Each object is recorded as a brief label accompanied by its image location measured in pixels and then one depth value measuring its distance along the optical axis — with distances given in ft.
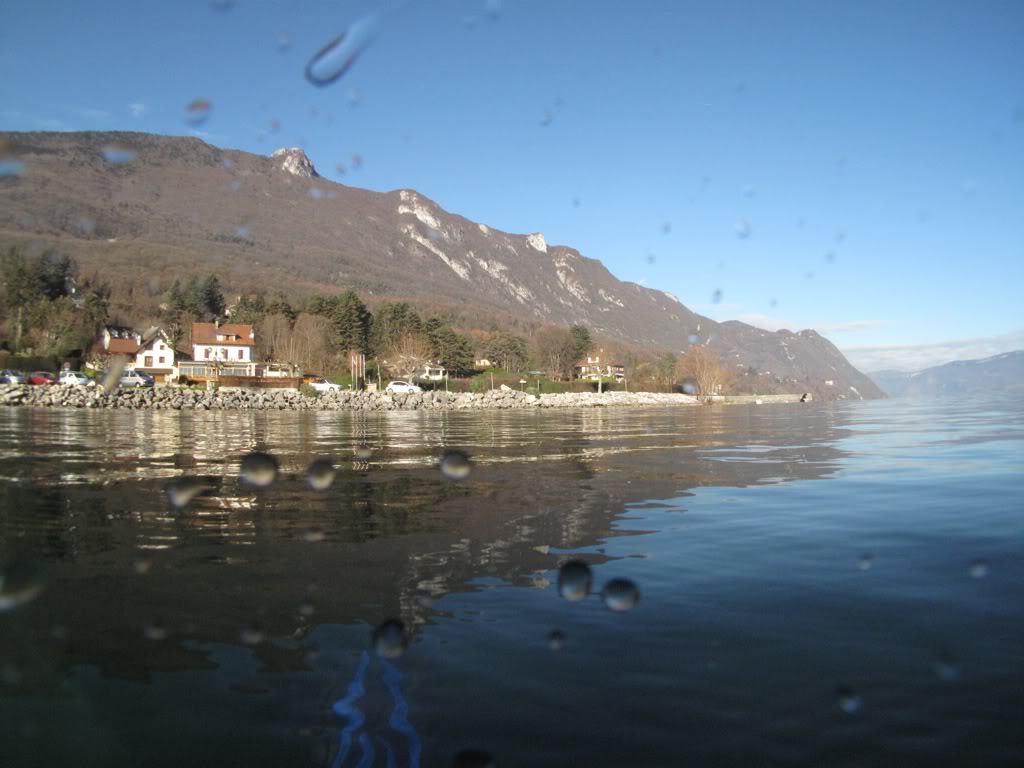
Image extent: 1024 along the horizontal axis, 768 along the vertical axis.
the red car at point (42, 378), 174.29
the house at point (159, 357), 229.86
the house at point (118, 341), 187.58
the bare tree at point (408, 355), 302.45
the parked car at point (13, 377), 161.40
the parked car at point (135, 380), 185.57
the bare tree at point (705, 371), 369.71
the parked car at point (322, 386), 231.79
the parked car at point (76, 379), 156.66
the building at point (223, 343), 256.52
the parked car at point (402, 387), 243.97
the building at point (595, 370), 421.59
